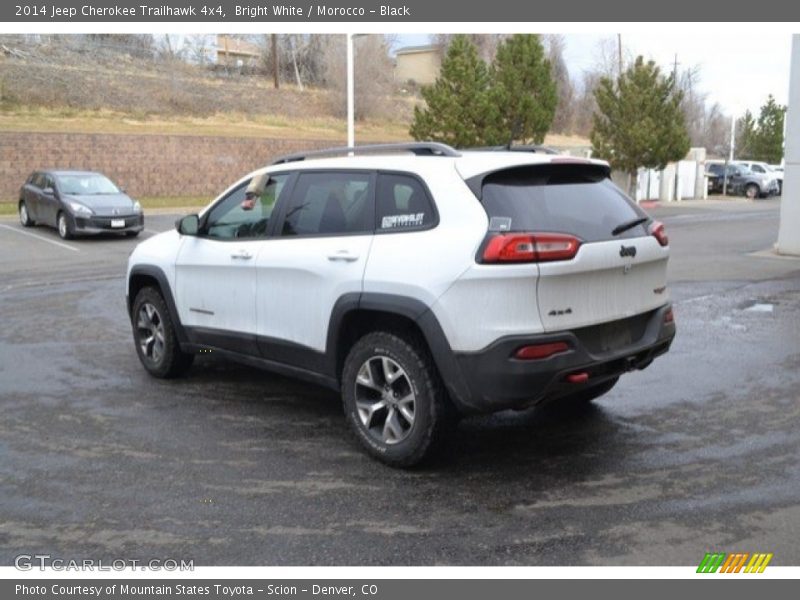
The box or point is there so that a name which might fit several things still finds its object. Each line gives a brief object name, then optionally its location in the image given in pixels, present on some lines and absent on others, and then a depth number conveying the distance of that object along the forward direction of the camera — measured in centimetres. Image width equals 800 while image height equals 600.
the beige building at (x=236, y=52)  6244
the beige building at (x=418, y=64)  7419
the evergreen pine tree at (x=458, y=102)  2952
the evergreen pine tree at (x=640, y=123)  3338
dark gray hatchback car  1850
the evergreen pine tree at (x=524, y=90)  3091
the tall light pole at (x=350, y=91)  2458
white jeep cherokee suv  441
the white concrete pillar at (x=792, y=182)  1508
